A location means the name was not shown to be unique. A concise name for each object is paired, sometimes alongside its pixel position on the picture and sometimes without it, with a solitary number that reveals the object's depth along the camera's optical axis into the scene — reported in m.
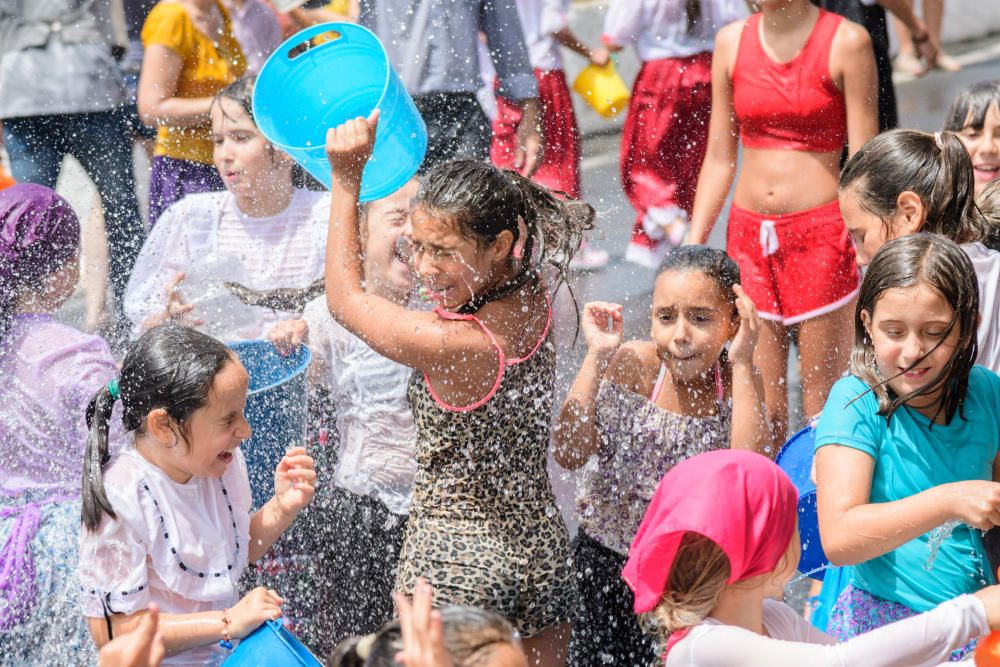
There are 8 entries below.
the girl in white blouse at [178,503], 5.28
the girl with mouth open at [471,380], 5.53
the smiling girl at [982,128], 8.41
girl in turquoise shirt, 4.98
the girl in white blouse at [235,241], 8.49
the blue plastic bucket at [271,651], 4.77
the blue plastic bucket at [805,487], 5.65
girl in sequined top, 6.23
